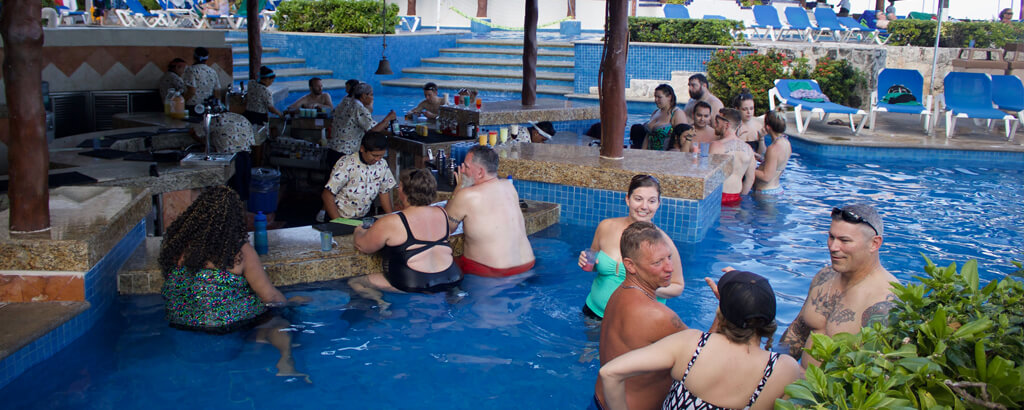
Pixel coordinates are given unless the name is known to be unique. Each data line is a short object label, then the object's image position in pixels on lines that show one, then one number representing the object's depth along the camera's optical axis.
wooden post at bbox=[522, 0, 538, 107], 10.52
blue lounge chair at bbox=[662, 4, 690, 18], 23.73
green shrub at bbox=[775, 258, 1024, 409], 1.86
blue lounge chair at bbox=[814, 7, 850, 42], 21.27
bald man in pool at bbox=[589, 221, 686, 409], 3.29
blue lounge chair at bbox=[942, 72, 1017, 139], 13.01
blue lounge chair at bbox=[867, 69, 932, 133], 14.14
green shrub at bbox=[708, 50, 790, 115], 15.54
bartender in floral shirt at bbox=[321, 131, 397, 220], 6.49
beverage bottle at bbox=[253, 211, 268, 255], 5.37
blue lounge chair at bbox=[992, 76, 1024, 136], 13.37
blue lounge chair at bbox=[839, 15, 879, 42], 20.98
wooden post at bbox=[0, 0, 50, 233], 4.17
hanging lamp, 13.39
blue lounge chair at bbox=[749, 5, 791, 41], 21.67
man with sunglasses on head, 3.41
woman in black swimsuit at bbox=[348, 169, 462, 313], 5.21
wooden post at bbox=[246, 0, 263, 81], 12.56
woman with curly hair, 4.32
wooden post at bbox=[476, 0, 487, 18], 28.91
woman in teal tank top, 4.36
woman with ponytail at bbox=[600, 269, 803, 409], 2.71
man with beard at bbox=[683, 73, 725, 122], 9.55
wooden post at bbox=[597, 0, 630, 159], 6.95
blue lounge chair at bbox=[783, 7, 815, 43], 21.38
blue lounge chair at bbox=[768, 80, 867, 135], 13.28
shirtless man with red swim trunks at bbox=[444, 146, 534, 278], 5.54
